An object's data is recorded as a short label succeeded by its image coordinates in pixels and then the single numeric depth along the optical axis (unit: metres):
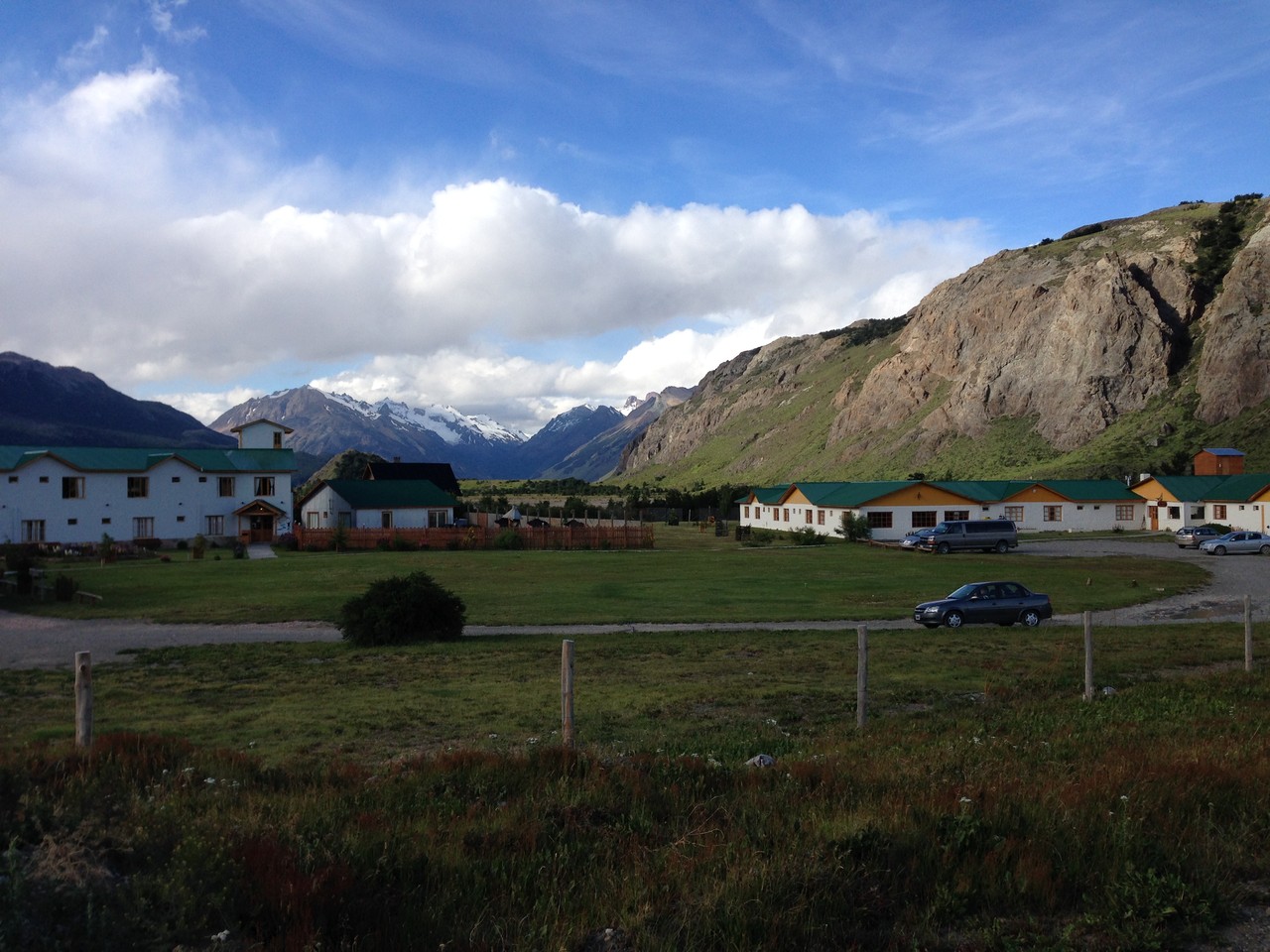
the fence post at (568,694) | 10.04
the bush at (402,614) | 23.48
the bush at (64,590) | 32.78
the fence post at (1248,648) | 15.97
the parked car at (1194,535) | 61.78
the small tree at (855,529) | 68.69
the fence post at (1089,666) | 14.02
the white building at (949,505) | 70.25
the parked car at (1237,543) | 56.16
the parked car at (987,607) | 25.89
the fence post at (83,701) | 8.96
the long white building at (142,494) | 59.81
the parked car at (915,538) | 60.49
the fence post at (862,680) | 12.22
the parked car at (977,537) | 59.50
